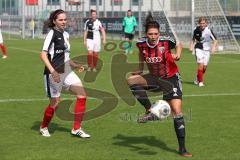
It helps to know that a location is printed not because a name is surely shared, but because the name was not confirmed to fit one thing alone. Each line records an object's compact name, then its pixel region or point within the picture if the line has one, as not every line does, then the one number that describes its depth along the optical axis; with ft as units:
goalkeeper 91.35
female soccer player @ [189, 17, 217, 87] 49.86
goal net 100.12
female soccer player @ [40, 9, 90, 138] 26.76
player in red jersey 23.89
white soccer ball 23.09
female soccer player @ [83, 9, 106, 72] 62.28
